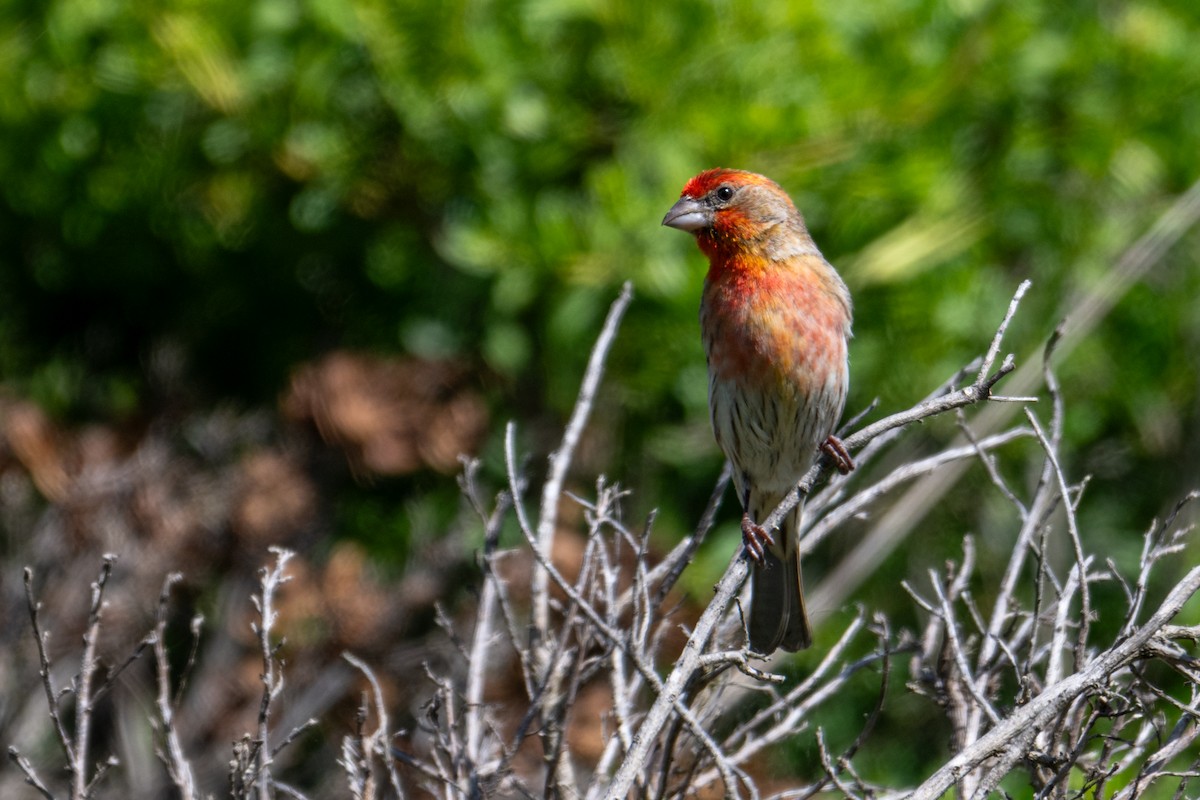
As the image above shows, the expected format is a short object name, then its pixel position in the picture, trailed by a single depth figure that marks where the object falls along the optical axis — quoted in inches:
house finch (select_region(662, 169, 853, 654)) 332.8
